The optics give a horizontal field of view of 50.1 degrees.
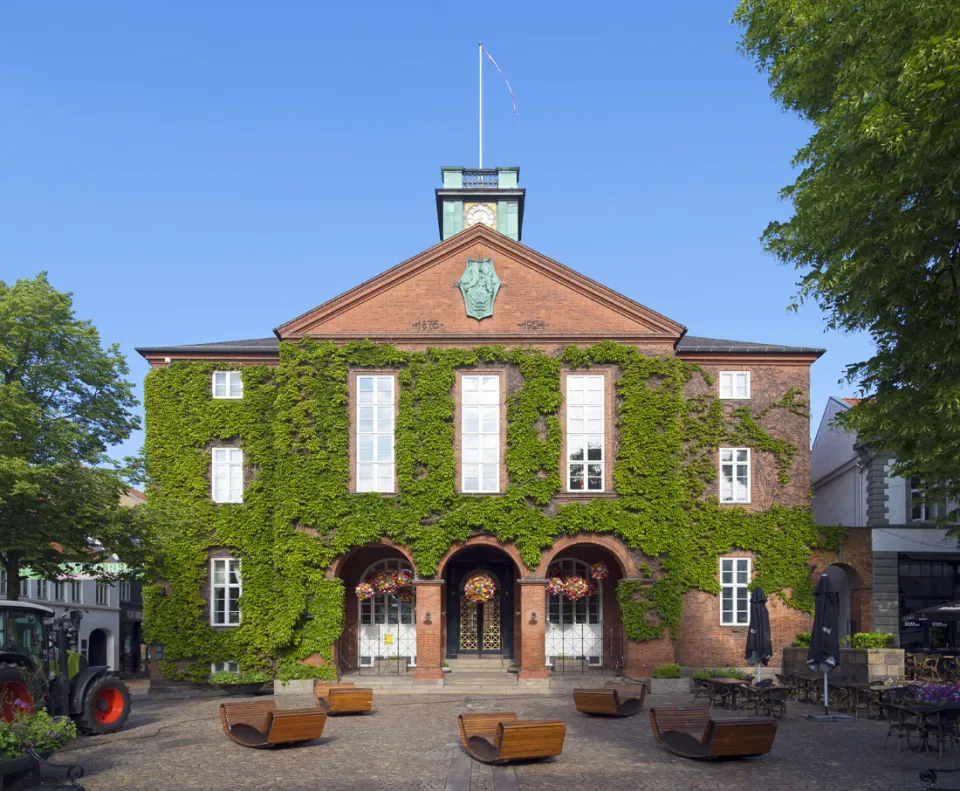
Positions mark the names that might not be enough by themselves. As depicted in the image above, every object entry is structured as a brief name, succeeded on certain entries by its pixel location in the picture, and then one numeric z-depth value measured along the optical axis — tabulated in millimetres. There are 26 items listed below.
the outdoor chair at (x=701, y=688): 25684
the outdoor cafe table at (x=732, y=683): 23734
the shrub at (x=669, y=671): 28641
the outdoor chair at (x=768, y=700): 22484
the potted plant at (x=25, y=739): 12094
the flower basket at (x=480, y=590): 31266
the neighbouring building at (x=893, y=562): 32500
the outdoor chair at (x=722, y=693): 24453
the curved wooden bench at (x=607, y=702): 22391
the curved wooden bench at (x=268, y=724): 17641
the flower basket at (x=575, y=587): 30844
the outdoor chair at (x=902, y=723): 17594
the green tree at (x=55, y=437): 24172
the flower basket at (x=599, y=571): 31234
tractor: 18406
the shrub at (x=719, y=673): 27469
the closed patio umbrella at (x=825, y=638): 23141
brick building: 29578
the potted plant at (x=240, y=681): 29625
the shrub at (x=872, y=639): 26578
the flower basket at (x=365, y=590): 30844
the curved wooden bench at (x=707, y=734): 16328
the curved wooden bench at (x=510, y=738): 16125
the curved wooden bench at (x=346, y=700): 22844
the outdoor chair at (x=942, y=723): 17359
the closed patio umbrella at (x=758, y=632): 24625
